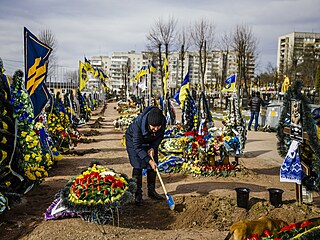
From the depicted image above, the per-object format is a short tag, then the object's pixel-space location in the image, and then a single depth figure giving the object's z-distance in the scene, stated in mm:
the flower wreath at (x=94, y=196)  4230
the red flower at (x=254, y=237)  3506
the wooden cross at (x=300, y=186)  5148
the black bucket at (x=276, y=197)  5152
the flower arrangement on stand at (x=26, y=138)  5535
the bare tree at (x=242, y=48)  31881
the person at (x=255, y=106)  16106
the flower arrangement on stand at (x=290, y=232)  3458
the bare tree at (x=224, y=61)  34250
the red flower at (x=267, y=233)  3633
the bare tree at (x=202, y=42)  31603
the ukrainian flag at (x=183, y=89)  12952
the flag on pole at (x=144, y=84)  24319
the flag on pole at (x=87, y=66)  24528
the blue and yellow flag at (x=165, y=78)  17291
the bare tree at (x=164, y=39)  31156
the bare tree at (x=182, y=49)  32953
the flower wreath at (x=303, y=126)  4961
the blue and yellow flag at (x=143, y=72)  26325
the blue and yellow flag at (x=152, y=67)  21125
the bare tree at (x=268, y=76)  53084
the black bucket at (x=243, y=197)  5074
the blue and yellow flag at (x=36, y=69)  6488
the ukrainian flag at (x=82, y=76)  20531
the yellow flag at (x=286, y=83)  20178
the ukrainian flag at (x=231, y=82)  11391
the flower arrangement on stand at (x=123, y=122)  16297
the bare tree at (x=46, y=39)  30428
